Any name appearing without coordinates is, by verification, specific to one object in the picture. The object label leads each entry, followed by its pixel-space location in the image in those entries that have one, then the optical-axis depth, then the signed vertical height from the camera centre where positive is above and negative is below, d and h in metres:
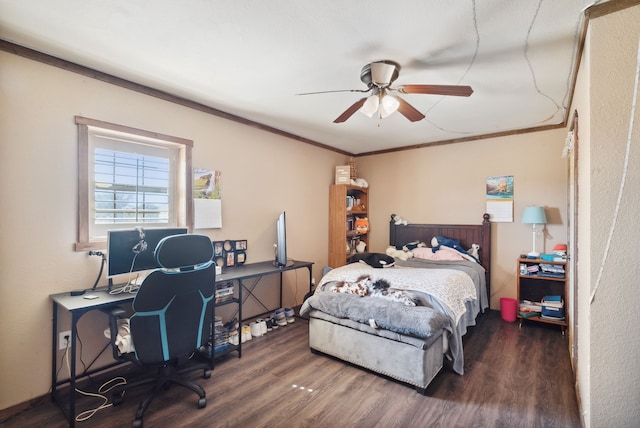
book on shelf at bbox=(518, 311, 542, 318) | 3.55 -1.15
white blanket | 2.69 -0.65
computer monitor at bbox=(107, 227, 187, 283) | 2.29 -0.29
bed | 2.29 -0.87
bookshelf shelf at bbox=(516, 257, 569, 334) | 3.43 -0.87
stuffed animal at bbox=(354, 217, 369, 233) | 5.12 -0.17
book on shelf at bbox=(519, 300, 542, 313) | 3.58 -1.08
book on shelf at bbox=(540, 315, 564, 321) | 3.39 -1.15
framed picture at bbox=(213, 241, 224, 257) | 3.22 -0.37
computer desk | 1.86 -0.63
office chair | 1.88 -0.65
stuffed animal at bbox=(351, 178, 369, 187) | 5.05 +0.56
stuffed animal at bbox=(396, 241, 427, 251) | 4.58 -0.46
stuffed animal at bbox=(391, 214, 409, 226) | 4.92 -0.08
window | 2.39 +0.30
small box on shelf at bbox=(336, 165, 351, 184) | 4.84 +0.66
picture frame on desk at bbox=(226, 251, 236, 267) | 3.35 -0.50
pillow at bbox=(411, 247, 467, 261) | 4.03 -0.53
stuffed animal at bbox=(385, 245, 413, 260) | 4.30 -0.56
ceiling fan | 2.11 +0.91
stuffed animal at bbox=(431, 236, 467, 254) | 4.22 -0.39
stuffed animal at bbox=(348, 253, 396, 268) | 3.78 -0.58
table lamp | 3.64 +0.00
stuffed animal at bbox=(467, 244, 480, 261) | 4.14 -0.49
